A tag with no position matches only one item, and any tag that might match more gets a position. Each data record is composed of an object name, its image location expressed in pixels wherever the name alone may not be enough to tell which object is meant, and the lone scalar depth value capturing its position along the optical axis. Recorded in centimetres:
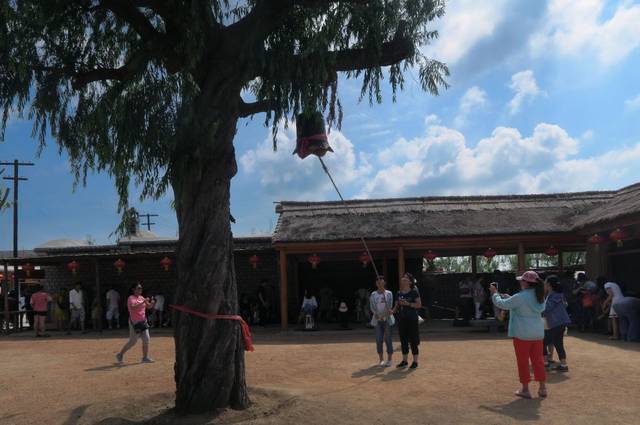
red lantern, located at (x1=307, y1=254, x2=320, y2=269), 1588
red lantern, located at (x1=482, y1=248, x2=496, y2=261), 1594
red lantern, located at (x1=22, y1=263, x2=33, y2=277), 1831
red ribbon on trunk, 636
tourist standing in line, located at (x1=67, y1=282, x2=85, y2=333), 1703
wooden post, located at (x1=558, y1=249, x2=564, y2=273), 1802
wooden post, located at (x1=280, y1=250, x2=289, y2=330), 1595
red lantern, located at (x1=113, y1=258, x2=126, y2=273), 1741
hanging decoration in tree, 703
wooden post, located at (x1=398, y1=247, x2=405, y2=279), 1533
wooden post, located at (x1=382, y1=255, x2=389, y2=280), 1866
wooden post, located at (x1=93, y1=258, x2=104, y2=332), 1730
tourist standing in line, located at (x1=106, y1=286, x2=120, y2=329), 1792
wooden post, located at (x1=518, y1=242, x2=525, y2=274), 1569
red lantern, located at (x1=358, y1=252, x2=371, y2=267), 1556
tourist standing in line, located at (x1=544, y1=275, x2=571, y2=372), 848
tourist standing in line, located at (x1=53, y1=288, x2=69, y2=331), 1745
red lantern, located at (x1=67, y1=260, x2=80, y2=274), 1780
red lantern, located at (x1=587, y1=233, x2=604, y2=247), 1394
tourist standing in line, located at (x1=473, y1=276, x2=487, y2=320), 1585
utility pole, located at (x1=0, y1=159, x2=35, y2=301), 2972
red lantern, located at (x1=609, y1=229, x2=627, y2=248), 1305
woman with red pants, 680
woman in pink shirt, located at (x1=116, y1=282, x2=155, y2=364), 1024
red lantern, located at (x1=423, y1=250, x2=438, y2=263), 1590
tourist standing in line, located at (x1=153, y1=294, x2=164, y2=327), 1802
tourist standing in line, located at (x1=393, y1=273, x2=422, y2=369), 903
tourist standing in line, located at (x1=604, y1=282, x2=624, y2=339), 1199
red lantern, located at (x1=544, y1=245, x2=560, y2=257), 1616
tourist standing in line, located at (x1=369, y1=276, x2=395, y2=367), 943
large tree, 632
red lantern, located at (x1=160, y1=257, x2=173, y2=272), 1731
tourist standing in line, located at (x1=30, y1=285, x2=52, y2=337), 1599
